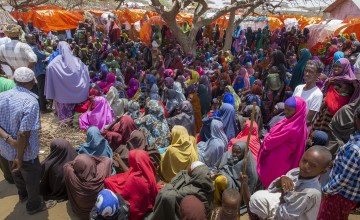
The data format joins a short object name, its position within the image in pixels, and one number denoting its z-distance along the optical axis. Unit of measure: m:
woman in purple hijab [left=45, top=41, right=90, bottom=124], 5.49
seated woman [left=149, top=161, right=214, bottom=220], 2.90
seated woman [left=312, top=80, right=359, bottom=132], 3.68
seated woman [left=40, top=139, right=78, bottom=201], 3.61
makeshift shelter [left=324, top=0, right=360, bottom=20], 19.45
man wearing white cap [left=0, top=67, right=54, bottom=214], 2.80
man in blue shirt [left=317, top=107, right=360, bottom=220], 2.22
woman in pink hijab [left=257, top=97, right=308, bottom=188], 2.95
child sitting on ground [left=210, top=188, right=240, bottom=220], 2.43
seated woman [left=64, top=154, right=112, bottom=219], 3.24
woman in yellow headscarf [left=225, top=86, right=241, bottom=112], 6.04
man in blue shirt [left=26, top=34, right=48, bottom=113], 5.96
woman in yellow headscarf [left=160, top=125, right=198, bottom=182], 3.91
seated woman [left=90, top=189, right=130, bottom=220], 2.61
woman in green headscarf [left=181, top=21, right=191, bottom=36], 12.68
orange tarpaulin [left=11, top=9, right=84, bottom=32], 13.84
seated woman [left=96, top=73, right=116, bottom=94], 6.55
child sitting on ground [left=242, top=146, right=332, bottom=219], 2.01
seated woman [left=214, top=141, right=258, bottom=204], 3.33
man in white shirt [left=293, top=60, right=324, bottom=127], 3.60
